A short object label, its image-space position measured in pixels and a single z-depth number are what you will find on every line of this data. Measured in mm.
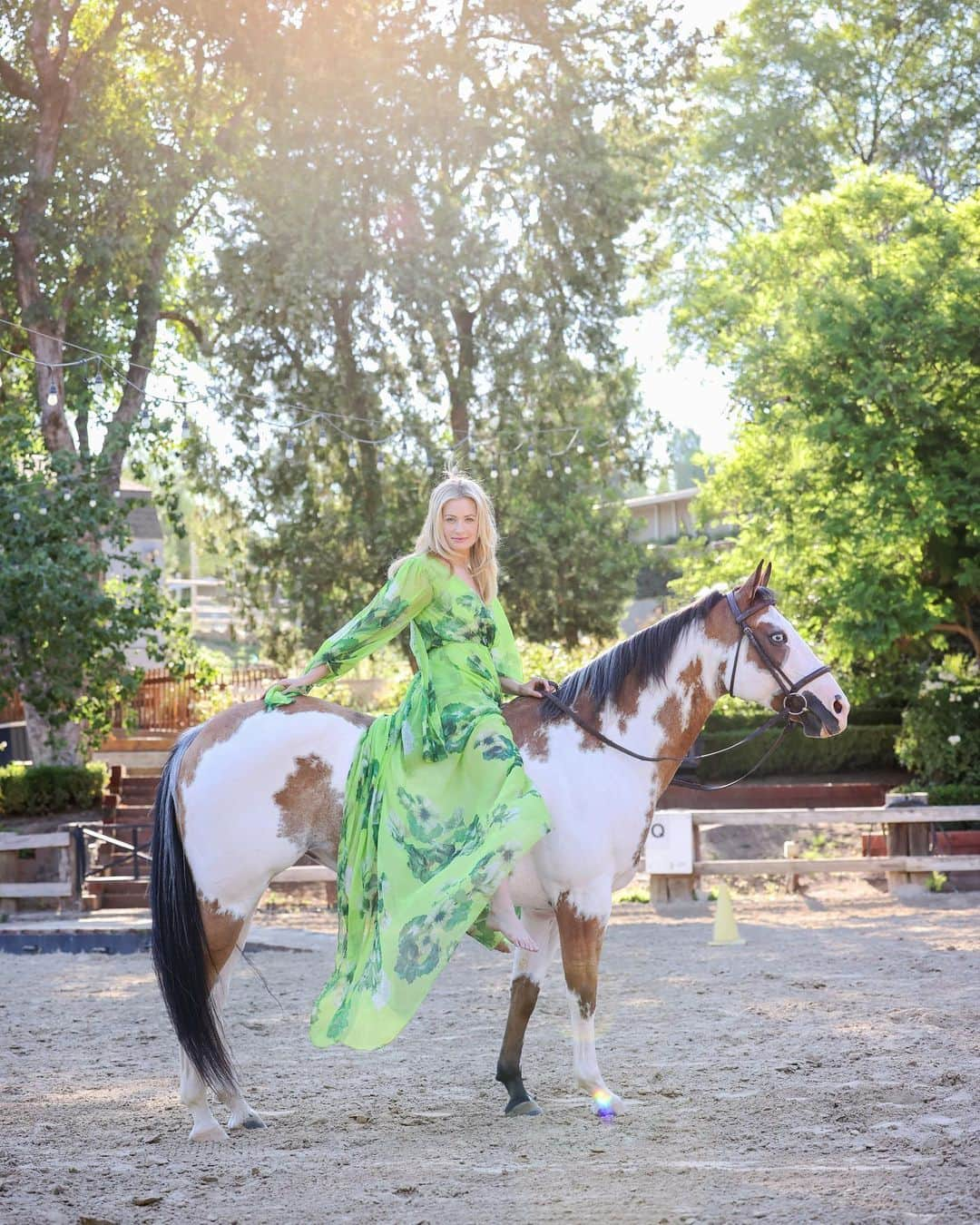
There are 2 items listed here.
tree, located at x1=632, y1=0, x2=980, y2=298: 26547
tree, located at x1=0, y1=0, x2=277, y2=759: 17703
